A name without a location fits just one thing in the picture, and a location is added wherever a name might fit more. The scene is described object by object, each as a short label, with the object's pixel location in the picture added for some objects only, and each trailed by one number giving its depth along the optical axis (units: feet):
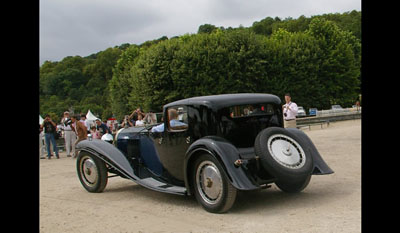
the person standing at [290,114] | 42.24
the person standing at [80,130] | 50.48
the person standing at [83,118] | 58.35
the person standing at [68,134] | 55.76
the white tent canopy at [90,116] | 171.36
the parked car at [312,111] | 138.31
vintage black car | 19.65
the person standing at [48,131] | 54.75
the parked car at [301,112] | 141.97
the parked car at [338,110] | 124.06
